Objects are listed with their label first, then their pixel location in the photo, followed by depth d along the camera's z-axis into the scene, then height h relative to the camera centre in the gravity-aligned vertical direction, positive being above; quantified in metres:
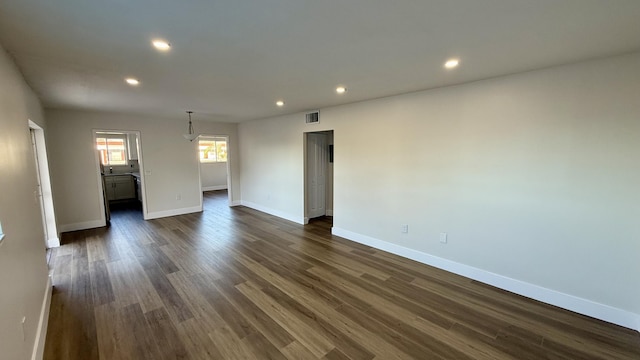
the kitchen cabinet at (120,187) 7.73 -0.80
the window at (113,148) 8.00 +0.44
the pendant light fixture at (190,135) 5.84 +0.59
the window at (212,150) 10.45 +0.42
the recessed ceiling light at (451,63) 2.43 +0.92
